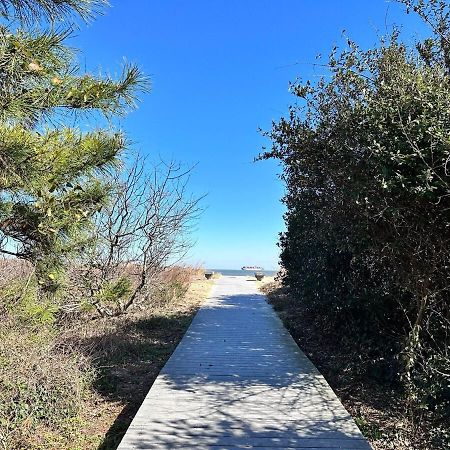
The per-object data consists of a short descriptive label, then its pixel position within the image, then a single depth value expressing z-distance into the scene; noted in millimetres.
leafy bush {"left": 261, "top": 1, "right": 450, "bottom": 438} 3178
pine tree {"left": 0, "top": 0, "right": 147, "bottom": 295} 3217
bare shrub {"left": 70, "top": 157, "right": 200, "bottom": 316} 8359
